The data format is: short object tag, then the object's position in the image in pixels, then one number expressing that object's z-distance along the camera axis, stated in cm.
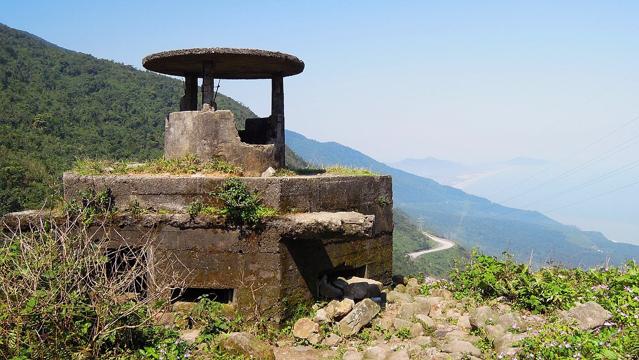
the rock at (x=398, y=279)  951
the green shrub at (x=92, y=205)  703
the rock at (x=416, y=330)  677
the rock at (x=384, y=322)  702
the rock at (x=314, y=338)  657
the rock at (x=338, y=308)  702
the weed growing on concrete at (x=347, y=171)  919
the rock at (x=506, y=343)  551
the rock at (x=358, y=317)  681
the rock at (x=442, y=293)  834
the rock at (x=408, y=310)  734
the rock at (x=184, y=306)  679
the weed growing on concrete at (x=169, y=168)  752
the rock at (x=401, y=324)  690
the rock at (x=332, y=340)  659
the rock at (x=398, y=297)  823
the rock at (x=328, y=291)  759
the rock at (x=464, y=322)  699
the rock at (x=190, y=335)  614
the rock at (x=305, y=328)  664
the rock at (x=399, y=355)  573
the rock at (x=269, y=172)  791
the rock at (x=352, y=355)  600
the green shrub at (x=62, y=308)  474
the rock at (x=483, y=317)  659
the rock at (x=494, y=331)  614
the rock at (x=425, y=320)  705
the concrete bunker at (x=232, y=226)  677
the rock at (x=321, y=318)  693
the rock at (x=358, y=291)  777
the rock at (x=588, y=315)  588
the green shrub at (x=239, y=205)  672
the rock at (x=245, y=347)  556
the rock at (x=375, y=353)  590
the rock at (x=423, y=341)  634
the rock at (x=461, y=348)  586
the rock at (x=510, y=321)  631
